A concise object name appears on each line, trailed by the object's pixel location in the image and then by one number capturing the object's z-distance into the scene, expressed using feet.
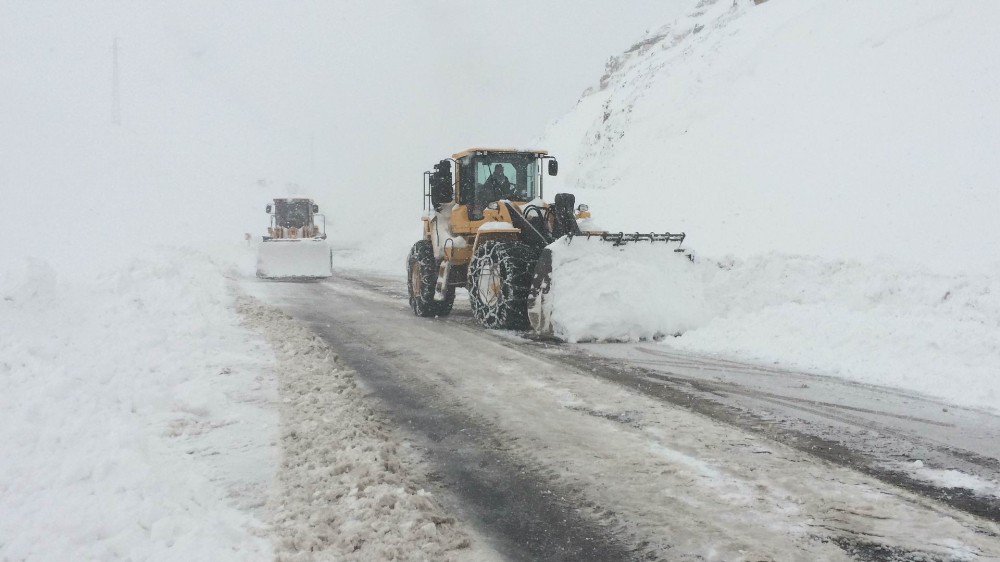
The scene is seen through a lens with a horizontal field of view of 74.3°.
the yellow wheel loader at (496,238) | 27.32
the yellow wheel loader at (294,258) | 60.03
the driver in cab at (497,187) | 32.76
